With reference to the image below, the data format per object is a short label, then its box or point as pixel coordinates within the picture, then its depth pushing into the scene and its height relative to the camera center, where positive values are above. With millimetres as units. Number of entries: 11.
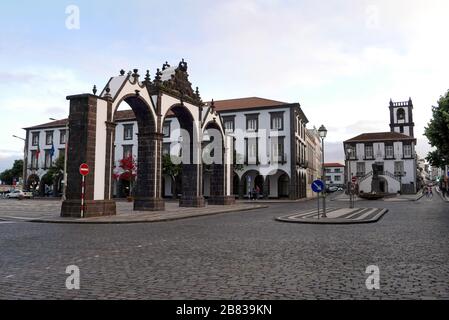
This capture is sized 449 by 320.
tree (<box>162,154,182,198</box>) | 47312 +2976
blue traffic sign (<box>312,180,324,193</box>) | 16312 +260
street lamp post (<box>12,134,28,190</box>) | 58734 +4776
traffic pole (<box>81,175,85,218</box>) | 17656 -261
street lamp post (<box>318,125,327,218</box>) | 20344 +3134
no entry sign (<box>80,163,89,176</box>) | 17531 +1015
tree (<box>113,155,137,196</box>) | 34800 +2514
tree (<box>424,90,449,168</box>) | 22969 +3890
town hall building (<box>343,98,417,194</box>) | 69125 +6269
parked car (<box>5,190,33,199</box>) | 48275 -365
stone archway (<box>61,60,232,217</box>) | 18500 +3037
